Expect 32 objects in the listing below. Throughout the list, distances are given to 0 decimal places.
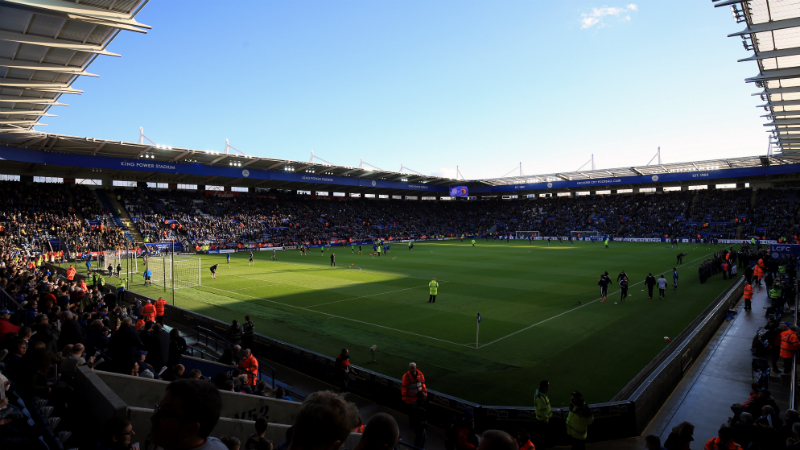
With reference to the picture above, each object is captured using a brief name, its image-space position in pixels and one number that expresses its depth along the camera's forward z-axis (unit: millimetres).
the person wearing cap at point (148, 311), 15352
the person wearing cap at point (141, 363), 7537
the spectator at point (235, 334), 13445
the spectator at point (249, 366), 9914
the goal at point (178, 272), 28047
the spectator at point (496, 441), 2443
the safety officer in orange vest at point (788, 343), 11416
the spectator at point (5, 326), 7639
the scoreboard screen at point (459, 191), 84875
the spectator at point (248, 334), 13578
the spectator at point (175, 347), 9683
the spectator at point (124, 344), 8117
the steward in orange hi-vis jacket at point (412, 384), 9555
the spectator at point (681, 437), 6312
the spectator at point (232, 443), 3859
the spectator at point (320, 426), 1974
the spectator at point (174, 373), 7496
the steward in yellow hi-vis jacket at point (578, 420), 7895
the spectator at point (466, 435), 7312
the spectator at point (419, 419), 8695
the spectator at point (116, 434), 3537
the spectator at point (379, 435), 2199
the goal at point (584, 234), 70438
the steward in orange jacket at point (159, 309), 16516
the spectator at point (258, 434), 5043
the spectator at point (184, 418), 2152
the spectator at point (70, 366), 5663
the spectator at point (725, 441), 6207
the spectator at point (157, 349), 9023
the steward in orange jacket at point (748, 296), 18678
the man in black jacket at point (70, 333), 8094
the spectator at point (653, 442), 5844
